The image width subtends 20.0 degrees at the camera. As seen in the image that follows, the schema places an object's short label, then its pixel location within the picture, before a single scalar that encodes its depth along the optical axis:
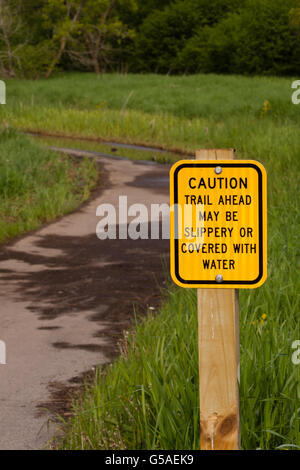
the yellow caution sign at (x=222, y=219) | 2.81
